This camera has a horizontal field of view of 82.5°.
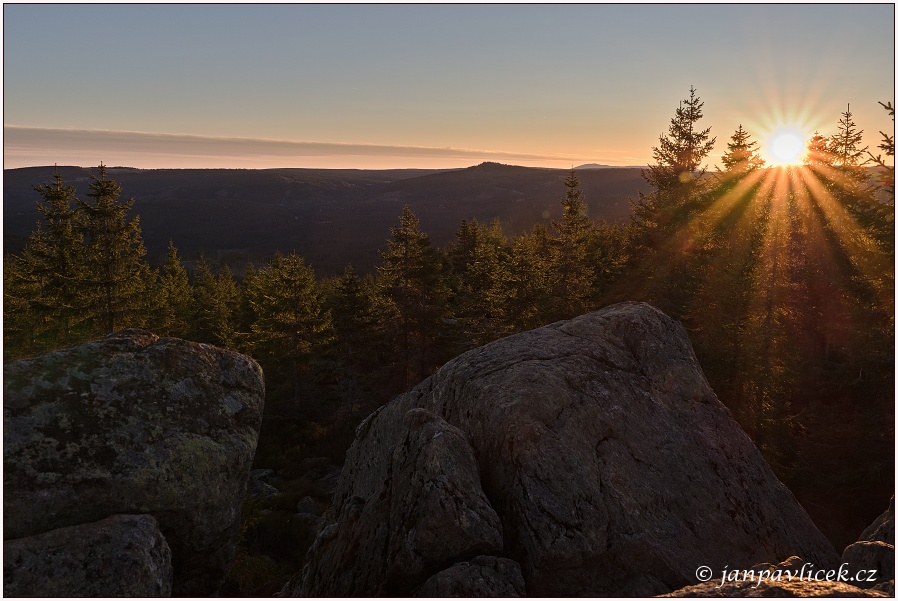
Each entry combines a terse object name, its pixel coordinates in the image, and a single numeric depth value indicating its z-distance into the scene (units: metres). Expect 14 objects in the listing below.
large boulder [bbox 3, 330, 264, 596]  6.99
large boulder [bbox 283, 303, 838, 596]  6.83
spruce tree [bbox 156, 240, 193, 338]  39.81
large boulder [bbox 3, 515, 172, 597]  6.23
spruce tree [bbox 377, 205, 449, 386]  35.13
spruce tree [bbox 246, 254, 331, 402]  37.66
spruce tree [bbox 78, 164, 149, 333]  29.55
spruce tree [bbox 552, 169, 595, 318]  29.16
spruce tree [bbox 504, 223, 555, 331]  31.62
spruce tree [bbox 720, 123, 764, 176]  30.69
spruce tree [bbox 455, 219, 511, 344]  32.94
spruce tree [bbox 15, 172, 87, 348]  30.23
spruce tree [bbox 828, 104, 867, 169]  28.47
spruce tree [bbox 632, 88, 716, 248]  27.62
